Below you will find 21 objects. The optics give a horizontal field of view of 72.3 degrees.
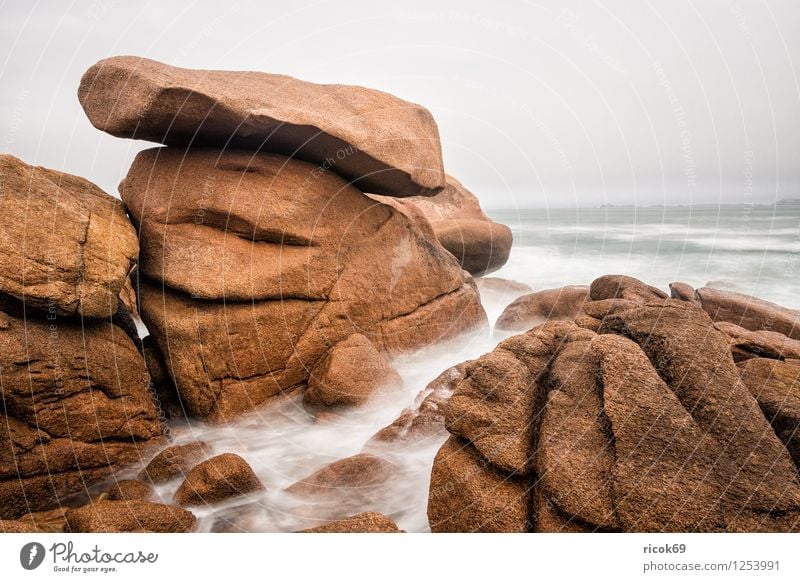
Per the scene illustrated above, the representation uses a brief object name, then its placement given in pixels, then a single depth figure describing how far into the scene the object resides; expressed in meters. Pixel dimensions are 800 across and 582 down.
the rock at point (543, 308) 10.04
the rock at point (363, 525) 3.66
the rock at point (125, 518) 4.22
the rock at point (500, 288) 15.72
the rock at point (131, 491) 5.20
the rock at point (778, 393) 3.92
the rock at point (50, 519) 4.60
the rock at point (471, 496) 3.84
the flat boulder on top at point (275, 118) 6.68
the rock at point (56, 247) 5.44
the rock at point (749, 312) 7.88
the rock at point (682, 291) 9.52
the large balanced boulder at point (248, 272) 7.03
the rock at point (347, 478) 5.35
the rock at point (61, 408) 5.23
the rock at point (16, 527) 3.62
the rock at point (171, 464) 5.59
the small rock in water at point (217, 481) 5.11
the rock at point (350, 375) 7.20
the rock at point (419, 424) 6.14
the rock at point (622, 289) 8.00
